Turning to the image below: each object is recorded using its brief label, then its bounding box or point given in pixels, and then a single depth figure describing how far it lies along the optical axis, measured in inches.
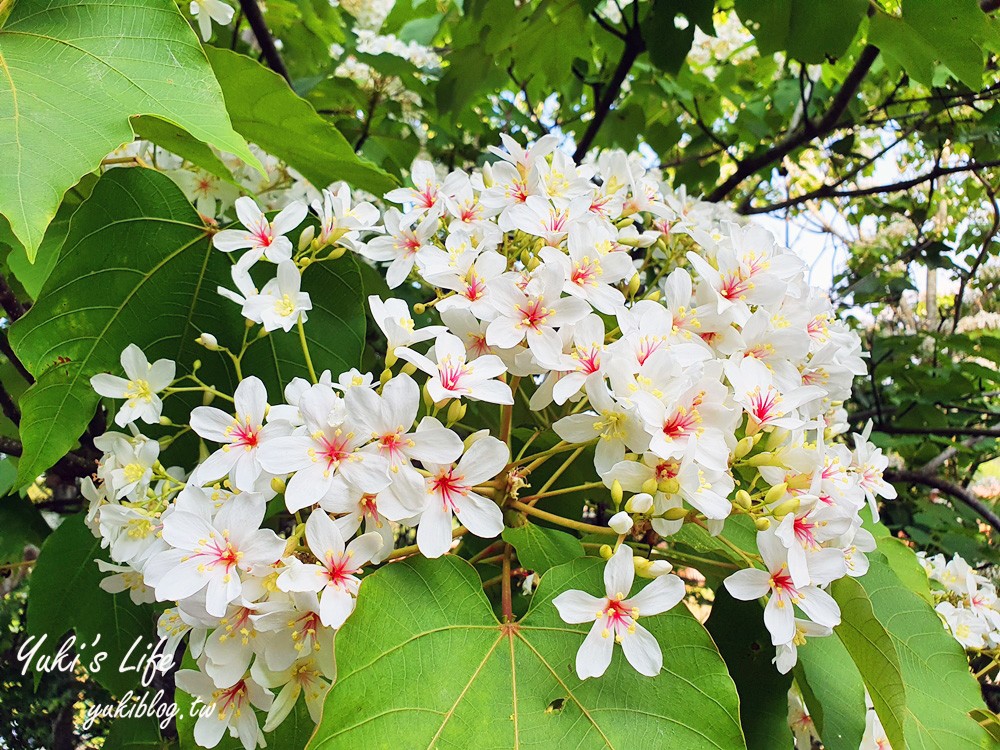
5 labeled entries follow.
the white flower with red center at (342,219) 14.5
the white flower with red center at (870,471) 13.8
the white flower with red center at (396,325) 12.2
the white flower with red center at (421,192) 15.7
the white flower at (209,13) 19.3
